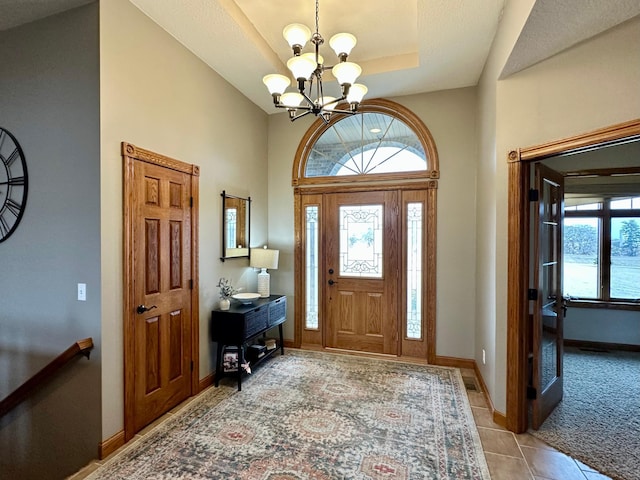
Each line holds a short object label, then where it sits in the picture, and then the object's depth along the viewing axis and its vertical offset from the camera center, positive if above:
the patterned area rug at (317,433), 2.15 -1.50
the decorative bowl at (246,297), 3.74 -0.67
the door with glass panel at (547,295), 2.62 -0.48
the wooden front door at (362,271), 4.18 -0.42
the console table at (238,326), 3.31 -0.91
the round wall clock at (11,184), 2.53 +0.43
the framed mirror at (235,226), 3.67 +0.15
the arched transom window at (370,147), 4.10 +1.20
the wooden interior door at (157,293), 2.53 -0.46
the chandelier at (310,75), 2.23 +1.16
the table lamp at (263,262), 4.05 -0.29
